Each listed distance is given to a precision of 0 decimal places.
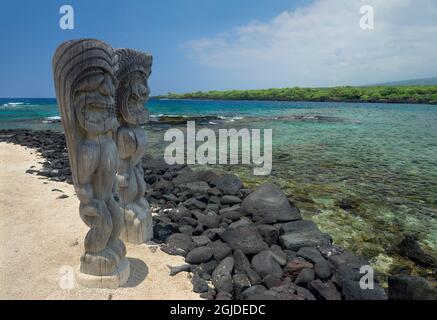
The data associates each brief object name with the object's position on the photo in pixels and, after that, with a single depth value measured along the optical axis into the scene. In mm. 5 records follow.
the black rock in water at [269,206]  6027
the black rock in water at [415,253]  5004
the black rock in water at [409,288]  3553
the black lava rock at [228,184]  7534
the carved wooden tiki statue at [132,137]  4555
